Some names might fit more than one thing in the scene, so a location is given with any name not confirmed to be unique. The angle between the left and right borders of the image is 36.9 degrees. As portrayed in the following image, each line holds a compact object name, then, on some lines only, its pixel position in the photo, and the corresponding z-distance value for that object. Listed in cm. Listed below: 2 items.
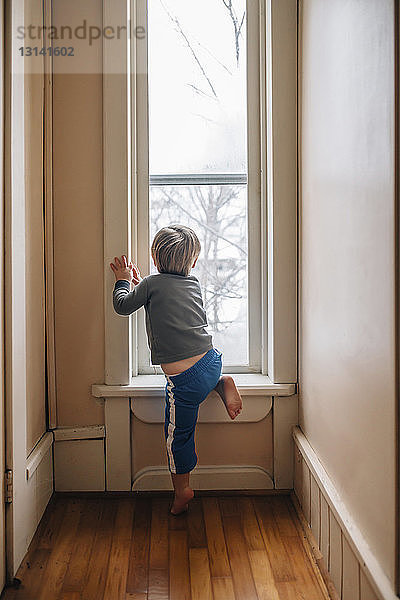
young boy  223
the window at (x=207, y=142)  253
